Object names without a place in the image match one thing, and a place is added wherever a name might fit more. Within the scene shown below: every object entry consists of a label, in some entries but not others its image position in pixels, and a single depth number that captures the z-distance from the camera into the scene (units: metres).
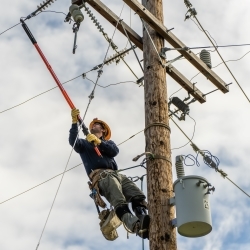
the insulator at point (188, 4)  14.22
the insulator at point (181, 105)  12.76
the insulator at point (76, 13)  11.76
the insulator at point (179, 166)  9.63
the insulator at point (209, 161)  11.94
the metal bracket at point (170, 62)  11.33
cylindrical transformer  8.86
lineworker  9.90
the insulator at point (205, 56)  12.76
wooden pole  8.94
